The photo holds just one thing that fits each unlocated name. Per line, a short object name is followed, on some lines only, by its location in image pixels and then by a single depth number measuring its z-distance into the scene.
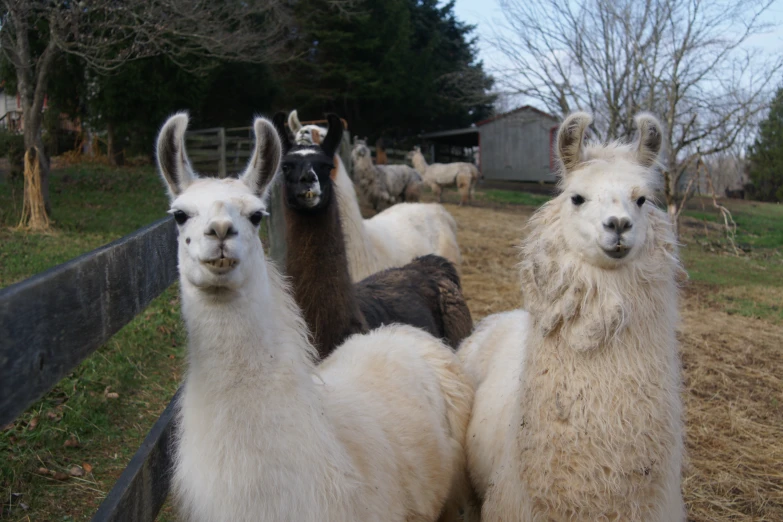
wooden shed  35.38
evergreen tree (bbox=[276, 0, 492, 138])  30.14
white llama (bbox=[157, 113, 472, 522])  2.15
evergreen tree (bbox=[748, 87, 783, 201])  17.80
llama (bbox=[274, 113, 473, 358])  4.28
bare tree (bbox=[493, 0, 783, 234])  12.44
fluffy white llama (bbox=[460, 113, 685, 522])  2.64
